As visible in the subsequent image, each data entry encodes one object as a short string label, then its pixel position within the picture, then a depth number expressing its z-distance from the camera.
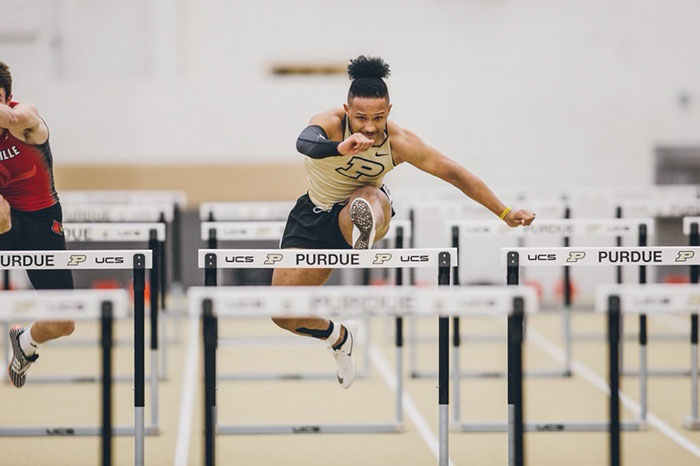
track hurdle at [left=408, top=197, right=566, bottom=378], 16.58
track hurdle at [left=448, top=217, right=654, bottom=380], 13.10
